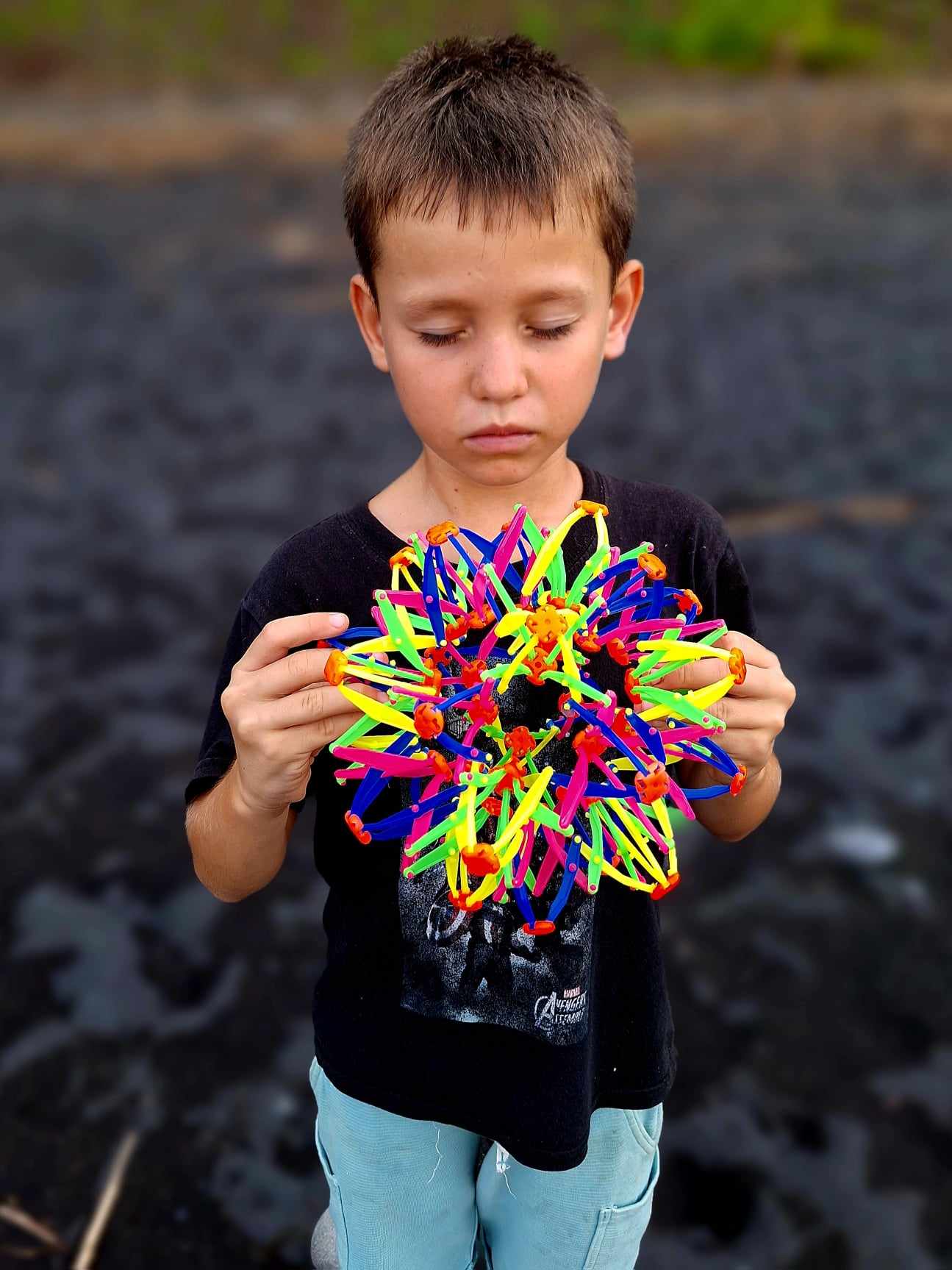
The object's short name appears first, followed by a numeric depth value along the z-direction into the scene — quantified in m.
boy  1.13
